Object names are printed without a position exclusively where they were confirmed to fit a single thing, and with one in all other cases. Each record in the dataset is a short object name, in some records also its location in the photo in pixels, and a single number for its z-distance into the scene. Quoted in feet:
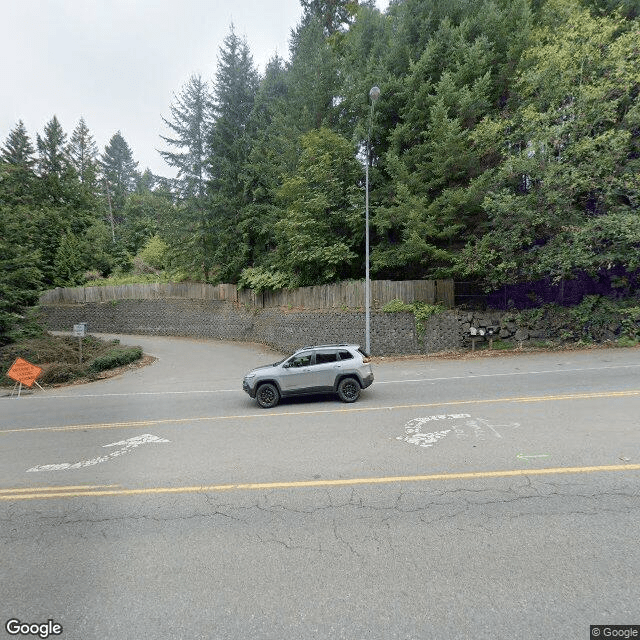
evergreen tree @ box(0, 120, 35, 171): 135.85
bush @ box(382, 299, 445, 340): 52.49
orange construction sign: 45.57
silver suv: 30.83
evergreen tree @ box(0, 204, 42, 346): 58.23
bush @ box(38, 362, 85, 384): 49.24
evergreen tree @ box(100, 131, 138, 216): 252.38
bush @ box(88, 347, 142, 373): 53.47
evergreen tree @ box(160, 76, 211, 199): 93.76
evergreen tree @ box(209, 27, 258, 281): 78.95
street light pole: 48.91
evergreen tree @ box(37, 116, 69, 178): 135.74
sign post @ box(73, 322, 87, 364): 51.24
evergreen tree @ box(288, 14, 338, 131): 66.03
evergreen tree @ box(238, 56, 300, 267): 67.21
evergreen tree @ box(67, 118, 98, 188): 161.48
